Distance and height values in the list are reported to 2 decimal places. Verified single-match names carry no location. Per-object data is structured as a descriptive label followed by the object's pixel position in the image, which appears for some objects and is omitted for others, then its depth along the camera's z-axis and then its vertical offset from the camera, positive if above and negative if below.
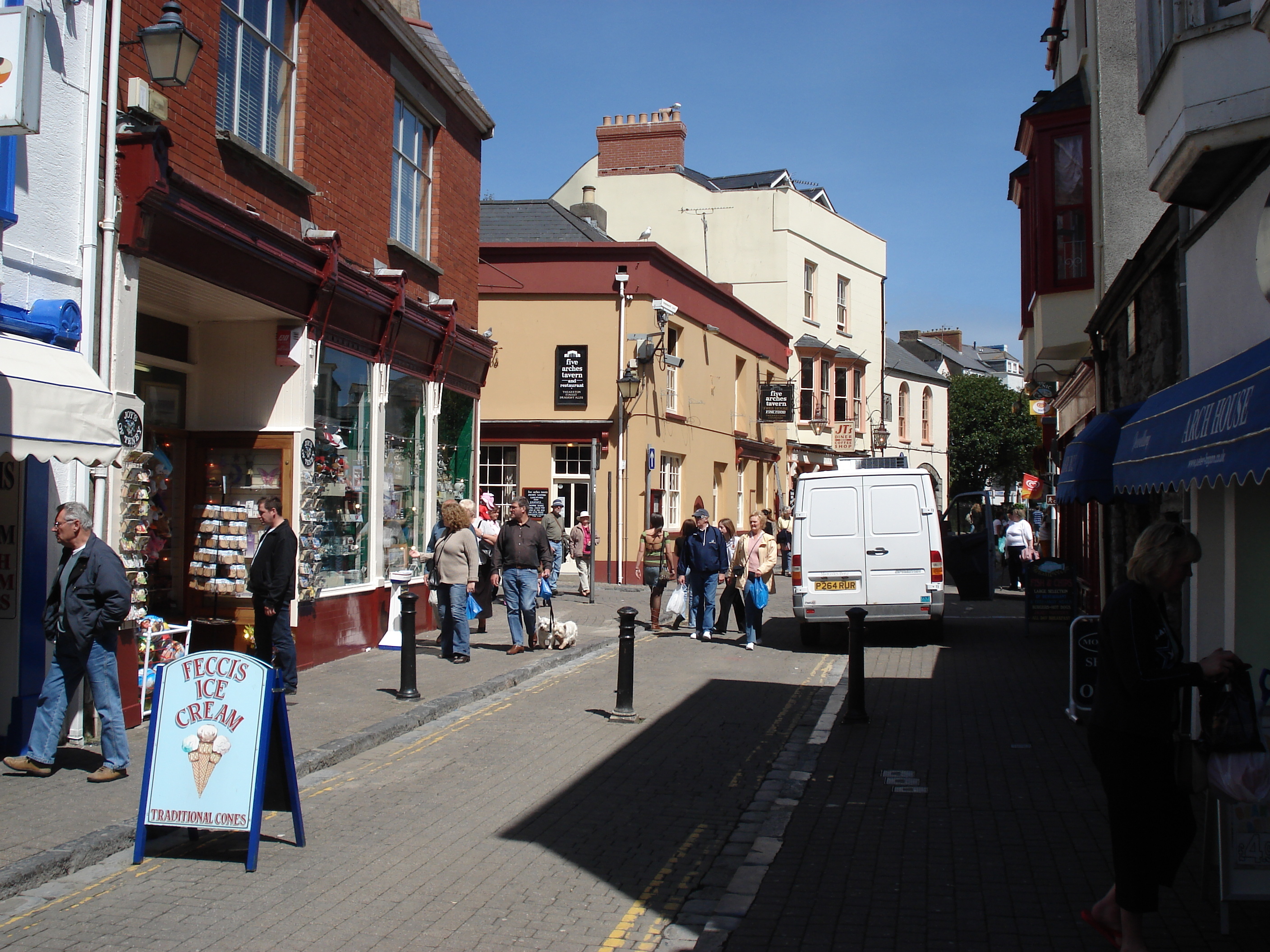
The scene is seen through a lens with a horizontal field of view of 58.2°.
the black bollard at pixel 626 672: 9.81 -1.34
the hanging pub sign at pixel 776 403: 32.72 +3.31
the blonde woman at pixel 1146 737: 4.42 -0.84
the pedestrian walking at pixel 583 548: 21.77 -0.63
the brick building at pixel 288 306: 9.29 +1.98
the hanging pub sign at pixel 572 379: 25.27 +3.04
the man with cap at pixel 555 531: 19.42 -0.26
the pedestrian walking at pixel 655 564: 17.00 -0.72
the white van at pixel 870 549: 14.44 -0.38
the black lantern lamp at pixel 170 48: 8.38 +3.44
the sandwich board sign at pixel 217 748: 5.79 -1.22
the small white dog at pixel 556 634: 13.92 -1.45
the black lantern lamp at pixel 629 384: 23.86 +2.76
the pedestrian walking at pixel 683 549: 15.58 -0.46
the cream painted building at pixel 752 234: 35.00 +8.89
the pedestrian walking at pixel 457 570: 12.60 -0.62
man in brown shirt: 13.48 -0.57
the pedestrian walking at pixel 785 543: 28.73 -0.63
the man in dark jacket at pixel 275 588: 9.73 -0.64
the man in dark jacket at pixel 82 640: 7.00 -0.79
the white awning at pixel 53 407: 6.63 +0.63
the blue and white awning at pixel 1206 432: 5.69 +0.54
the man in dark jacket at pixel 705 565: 15.39 -0.65
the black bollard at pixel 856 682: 9.53 -1.37
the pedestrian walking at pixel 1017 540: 23.00 -0.40
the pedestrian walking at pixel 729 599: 15.54 -1.14
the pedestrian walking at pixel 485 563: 14.97 -0.65
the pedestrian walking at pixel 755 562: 14.93 -0.59
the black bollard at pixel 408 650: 10.12 -1.21
